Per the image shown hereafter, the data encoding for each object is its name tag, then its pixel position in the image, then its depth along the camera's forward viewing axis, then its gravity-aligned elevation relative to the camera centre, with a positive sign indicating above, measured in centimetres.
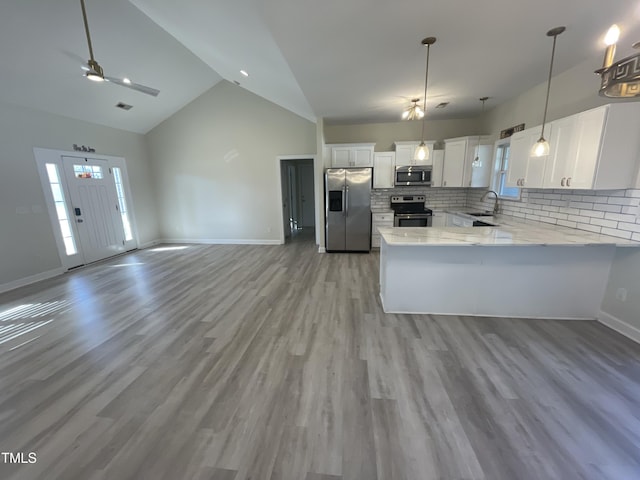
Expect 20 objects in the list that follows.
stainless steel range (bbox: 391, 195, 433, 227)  533 -55
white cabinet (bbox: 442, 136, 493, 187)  476 +41
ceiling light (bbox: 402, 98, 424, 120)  336 +101
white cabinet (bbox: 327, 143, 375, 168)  542 +70
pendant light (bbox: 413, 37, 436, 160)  286 +38
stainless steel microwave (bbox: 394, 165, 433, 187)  533 +22
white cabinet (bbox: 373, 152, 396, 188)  542 +38
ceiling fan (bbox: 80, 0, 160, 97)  260 +126
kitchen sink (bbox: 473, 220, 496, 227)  383 -60
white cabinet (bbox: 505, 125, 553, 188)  316 +28
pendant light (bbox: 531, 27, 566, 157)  219 +39
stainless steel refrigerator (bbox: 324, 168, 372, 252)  525 -45
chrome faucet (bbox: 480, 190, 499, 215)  453 -41
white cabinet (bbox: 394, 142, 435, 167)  529 +67
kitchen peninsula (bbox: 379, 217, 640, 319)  268 -98
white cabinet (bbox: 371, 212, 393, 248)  542 -71
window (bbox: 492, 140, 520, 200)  436 +24
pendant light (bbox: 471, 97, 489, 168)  412 +45
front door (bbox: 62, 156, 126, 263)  484 -27
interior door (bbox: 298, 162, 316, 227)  890 -20
